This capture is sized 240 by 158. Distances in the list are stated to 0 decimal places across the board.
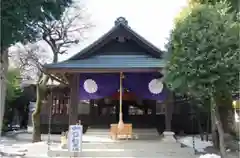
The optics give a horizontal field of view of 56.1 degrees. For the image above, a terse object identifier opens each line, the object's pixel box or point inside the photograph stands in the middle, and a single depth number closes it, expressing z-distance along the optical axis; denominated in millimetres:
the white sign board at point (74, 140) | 6693
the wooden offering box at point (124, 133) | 8508
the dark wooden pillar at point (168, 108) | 9033
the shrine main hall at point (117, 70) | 8725
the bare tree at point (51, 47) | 12150
